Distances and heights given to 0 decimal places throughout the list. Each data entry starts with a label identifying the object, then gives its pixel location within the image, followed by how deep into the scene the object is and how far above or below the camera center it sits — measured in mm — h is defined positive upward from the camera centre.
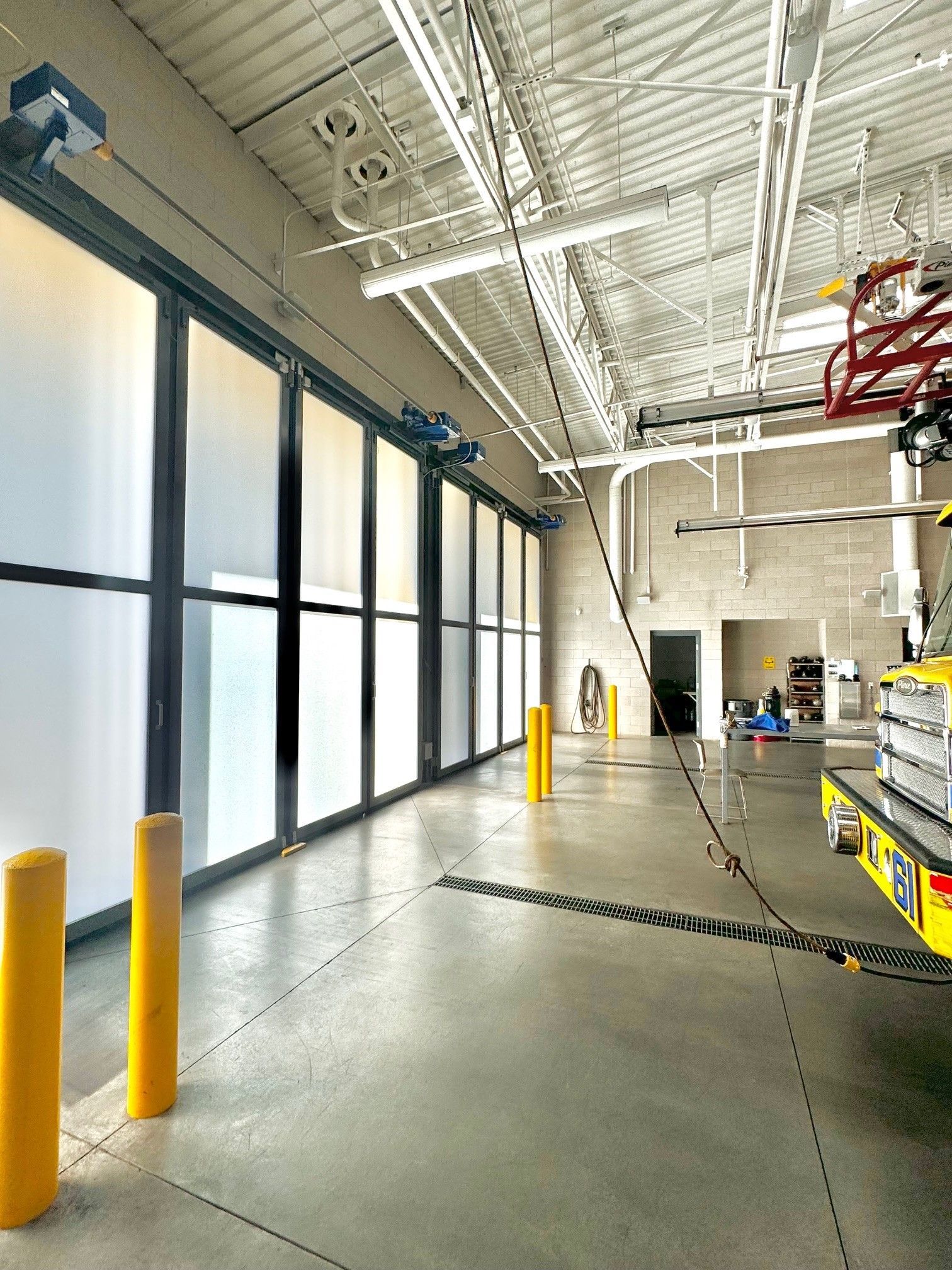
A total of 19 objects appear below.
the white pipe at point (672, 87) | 2850 +2810
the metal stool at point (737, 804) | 5434 -1499
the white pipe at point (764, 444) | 7300 +2759
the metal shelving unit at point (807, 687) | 10188 -520
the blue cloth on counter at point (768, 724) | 5824 -683
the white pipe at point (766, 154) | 2770 +3029
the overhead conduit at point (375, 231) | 3990 +3236
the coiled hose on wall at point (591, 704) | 11477 -896
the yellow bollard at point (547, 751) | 6246 -1013
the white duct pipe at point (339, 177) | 3949 +3271
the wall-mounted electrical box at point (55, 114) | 2377 +2287
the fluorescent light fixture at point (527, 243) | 3467 +2642
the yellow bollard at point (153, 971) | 1916 -1024
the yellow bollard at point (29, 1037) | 1532 -997
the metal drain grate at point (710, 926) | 2965 -1508
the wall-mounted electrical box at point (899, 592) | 8359 +946
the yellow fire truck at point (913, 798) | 2023 -695
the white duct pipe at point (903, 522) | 8594 +2082
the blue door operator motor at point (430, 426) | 6121 +2437
